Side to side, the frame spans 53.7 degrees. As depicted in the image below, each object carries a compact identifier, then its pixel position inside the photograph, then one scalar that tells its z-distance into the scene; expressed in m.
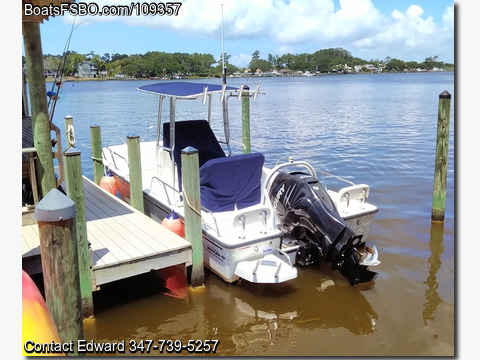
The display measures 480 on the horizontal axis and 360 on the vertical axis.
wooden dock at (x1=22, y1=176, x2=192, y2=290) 5.62
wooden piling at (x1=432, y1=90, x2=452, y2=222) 8.27
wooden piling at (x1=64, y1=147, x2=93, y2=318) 5.14
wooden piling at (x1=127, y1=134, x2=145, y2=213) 7.30
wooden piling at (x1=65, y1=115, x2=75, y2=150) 8.13
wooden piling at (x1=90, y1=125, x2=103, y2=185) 9.08
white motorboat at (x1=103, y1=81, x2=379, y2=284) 6.21
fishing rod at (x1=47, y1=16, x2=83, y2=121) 6.68
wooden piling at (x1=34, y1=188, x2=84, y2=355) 3.27
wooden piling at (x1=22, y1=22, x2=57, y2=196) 5.68
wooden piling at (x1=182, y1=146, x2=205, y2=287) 6.03
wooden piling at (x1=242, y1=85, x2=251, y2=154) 9.76
